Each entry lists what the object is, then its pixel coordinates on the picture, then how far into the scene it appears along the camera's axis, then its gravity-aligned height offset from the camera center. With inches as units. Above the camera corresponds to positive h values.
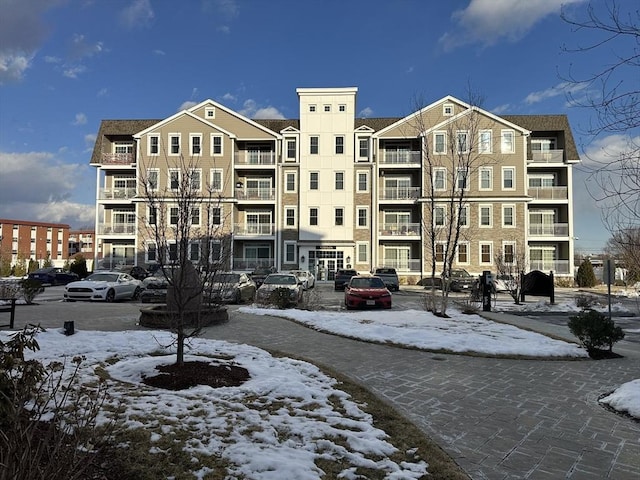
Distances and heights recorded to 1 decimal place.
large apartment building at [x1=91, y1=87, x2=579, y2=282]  1588.3 +254.1
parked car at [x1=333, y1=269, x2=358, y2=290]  1225.9 -65.1
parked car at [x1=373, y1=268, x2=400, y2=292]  1276.6 -67.4
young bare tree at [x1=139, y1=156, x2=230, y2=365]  264.2 +1.7
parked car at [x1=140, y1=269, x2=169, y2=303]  789.2 -68.6
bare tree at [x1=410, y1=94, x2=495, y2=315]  1528.1 +256.3
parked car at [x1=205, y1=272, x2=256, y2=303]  741.7 -62.4
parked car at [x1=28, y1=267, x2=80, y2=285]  1422.2 -69.0
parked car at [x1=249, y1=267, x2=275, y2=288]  1374.8 -54.5
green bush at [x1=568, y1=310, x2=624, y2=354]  364.2 -62.4
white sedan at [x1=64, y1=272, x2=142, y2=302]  806.5 -62.2
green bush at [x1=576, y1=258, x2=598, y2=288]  1530.5 -67.4
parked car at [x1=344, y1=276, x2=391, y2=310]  715.4 -67.5
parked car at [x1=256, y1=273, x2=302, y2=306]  699.6 -52.2
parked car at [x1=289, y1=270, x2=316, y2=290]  1220.5 -64.6
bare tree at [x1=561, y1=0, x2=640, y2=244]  167.9 +29.0
